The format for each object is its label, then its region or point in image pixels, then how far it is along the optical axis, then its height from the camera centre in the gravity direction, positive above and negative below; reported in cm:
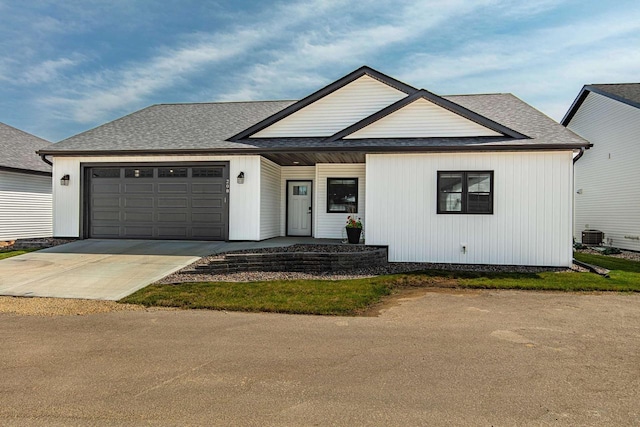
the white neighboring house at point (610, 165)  1625 +243
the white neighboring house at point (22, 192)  1609 +85
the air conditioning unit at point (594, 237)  1789 -86
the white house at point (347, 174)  1120 +131
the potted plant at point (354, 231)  1240 -49
